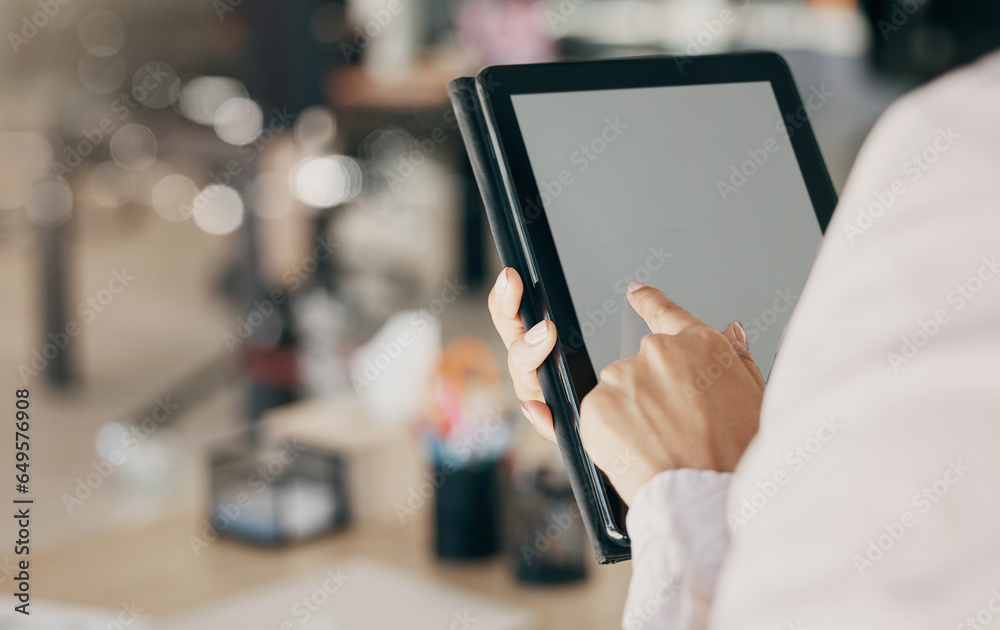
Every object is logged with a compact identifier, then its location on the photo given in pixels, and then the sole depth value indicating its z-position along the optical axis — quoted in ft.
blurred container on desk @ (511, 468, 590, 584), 3.74
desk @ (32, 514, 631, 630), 3.64
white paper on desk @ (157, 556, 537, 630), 3.41
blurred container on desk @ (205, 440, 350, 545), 4.15
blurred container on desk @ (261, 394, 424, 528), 4.41
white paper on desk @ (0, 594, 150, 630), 3.00
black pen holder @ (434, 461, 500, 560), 3.97
